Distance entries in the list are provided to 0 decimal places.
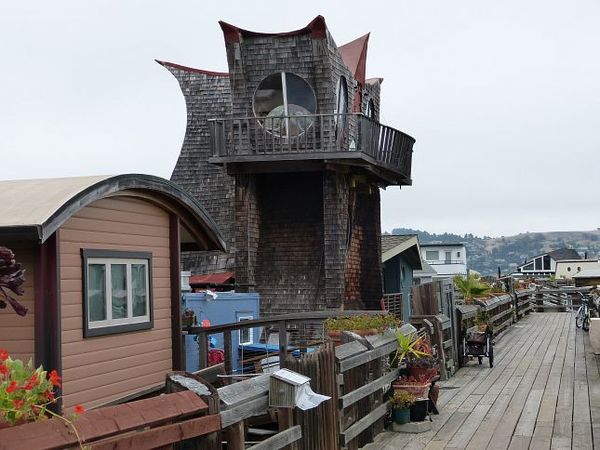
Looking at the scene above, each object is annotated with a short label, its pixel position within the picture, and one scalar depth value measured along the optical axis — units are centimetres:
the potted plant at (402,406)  895
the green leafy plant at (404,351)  928
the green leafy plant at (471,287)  2023
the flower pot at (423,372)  913
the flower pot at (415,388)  902
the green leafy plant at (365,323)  991
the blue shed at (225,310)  1401
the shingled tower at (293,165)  2359
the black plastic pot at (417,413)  897
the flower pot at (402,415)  895
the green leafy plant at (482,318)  1751
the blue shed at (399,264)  3104
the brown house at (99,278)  734
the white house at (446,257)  7844
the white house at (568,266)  7798
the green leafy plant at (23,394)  336
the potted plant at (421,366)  912
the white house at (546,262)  10288
